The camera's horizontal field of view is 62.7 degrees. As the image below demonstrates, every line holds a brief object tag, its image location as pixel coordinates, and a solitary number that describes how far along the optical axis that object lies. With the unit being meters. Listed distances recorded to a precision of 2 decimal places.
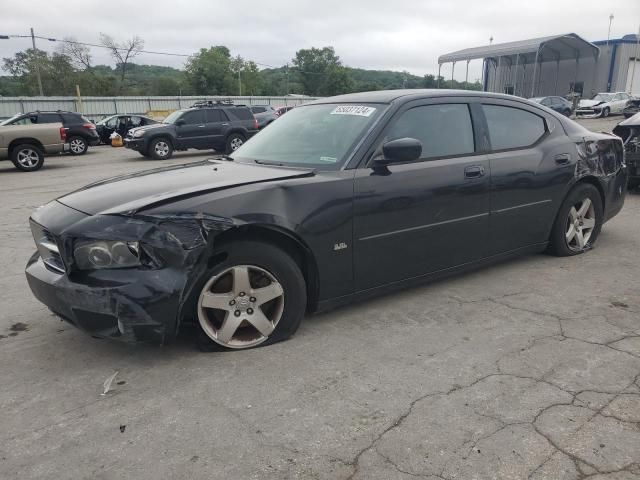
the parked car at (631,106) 28.64
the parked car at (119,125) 23.12
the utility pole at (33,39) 39.65
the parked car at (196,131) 16.73
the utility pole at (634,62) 46.00
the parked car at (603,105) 32.09
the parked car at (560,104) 30.50
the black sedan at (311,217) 2.89
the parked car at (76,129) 17.95
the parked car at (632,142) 7.87
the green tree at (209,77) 78.56
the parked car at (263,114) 21.52
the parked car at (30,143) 14.52
